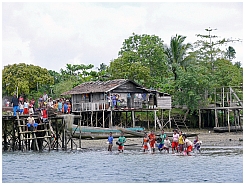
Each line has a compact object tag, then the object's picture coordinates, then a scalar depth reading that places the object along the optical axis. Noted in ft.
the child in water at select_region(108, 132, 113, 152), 133.28
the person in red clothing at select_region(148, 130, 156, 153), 127.65
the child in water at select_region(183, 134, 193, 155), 120.78
